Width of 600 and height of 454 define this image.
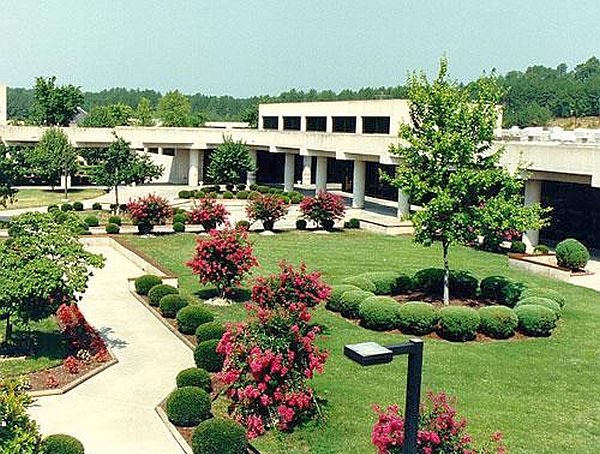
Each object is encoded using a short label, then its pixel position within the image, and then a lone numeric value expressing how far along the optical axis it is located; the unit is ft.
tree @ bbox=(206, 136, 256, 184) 198.70
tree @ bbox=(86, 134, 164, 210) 156.04
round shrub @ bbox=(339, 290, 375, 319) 76.33
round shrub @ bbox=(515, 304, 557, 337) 71.20
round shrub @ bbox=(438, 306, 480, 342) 69.51
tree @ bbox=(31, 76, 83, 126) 260.83
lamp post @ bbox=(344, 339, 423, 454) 27.66
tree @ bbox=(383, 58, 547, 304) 77.97
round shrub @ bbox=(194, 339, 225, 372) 59.93
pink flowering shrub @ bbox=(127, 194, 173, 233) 128.67
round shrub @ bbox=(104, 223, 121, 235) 130.00
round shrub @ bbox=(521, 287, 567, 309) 79.46
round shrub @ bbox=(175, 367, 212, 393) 54.65
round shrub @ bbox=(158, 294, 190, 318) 77.25
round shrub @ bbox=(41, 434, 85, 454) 42.06
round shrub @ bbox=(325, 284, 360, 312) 78.74
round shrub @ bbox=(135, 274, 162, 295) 87.35
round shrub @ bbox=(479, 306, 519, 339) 70.79
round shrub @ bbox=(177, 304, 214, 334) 71.26
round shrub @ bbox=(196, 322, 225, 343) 65.31
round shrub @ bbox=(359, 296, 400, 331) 72.02
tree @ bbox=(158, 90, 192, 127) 374.63
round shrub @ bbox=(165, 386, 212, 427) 49.75
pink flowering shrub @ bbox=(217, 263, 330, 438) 48.70
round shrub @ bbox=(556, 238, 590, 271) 100.01
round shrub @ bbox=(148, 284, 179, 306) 82.09
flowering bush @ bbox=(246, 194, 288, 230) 132.57
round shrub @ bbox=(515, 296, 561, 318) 75.56
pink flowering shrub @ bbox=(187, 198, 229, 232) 128.06
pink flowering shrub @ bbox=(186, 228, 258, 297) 81.10
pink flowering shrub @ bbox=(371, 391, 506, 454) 34.63
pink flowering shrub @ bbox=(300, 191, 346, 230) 137.59
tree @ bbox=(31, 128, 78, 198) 192.65
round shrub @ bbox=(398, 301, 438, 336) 71.05
